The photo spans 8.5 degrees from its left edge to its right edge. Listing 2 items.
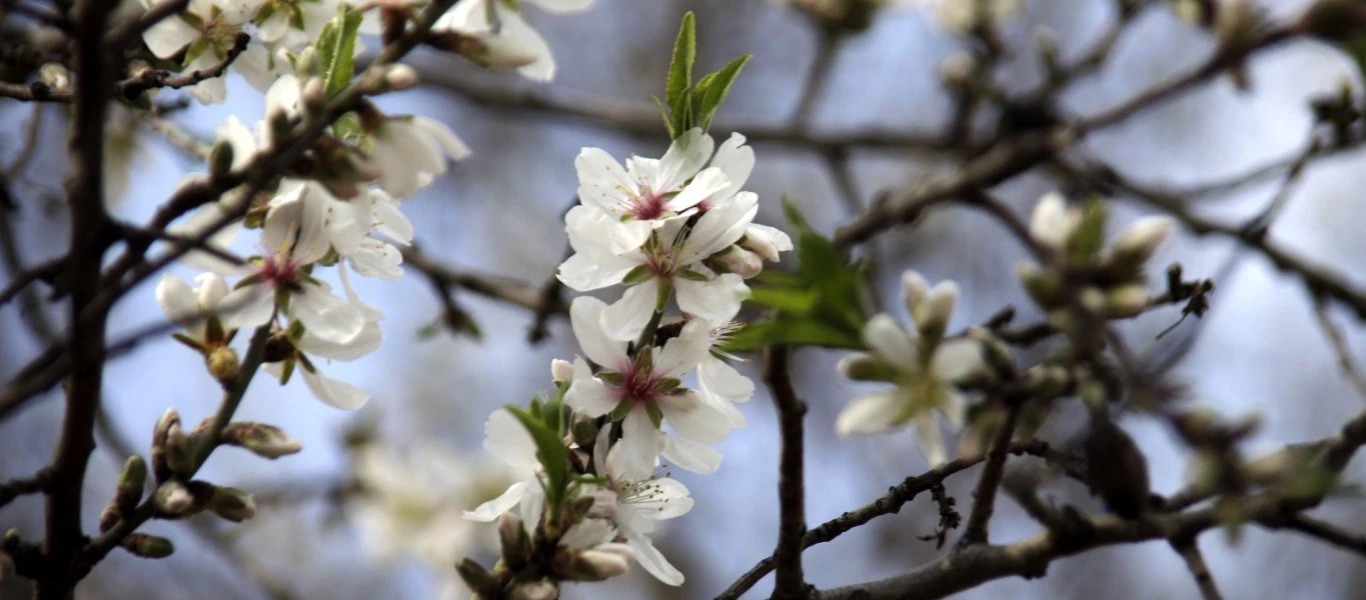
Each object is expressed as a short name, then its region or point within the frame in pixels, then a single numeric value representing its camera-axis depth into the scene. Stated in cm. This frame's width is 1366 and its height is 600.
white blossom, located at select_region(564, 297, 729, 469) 178
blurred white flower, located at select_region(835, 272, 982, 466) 173
